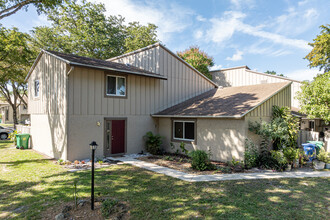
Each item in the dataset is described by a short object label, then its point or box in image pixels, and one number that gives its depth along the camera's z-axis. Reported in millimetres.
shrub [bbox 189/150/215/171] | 7910
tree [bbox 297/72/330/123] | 10133
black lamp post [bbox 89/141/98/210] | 4305
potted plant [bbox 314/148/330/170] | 8211
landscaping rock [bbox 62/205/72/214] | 4207
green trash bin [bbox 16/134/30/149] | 12492
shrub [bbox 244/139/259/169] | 8188
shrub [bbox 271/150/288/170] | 7984
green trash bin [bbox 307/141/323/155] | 9367
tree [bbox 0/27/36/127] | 16133
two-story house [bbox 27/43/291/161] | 8953
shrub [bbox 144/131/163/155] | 11227
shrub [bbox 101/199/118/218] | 4039
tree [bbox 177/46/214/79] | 22547
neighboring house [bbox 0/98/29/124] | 39562
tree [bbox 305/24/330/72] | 16734
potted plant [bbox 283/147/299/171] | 8117
